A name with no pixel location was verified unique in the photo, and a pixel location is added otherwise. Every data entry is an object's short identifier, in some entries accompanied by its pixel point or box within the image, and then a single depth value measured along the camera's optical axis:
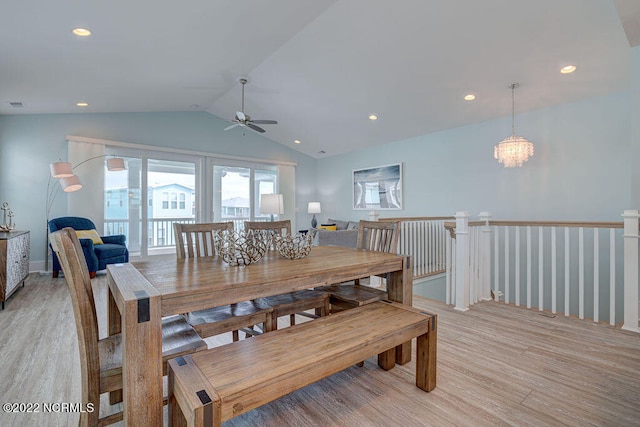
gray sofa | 4.51
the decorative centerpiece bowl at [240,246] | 1.87
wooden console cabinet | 3.17
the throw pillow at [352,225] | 6.51
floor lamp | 4.29
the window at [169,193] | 5.80
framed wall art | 6.29
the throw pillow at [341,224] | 6.77
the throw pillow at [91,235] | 4.79
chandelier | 3.82
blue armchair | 4.43
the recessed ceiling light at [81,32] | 2.71
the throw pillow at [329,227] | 6.72
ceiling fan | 4.23
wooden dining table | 1.17
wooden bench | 1.11
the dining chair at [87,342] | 1.26
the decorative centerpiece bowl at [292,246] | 2.11
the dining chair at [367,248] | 2.27
